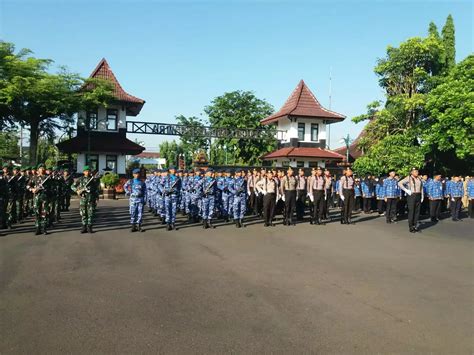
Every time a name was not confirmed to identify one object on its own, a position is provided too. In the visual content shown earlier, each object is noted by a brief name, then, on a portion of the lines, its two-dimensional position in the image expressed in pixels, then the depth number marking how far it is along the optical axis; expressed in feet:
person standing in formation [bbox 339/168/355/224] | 46.91
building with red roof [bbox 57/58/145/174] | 100.27
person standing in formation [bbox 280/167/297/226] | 45.27
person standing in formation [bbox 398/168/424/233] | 40.60
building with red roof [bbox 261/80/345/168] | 112.78
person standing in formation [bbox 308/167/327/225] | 46.24
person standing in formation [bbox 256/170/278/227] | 43.90
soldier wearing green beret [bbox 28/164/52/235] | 35.37
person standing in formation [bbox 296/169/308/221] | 50.93
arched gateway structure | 102.42
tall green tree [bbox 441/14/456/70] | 93.97
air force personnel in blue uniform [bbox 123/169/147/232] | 37.27
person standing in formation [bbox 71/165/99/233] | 35.55
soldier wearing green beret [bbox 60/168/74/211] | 51.02
